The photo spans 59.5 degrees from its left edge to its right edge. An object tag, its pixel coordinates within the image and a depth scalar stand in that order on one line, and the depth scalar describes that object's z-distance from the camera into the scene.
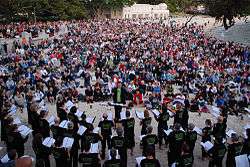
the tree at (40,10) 33.77
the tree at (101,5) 48.96
